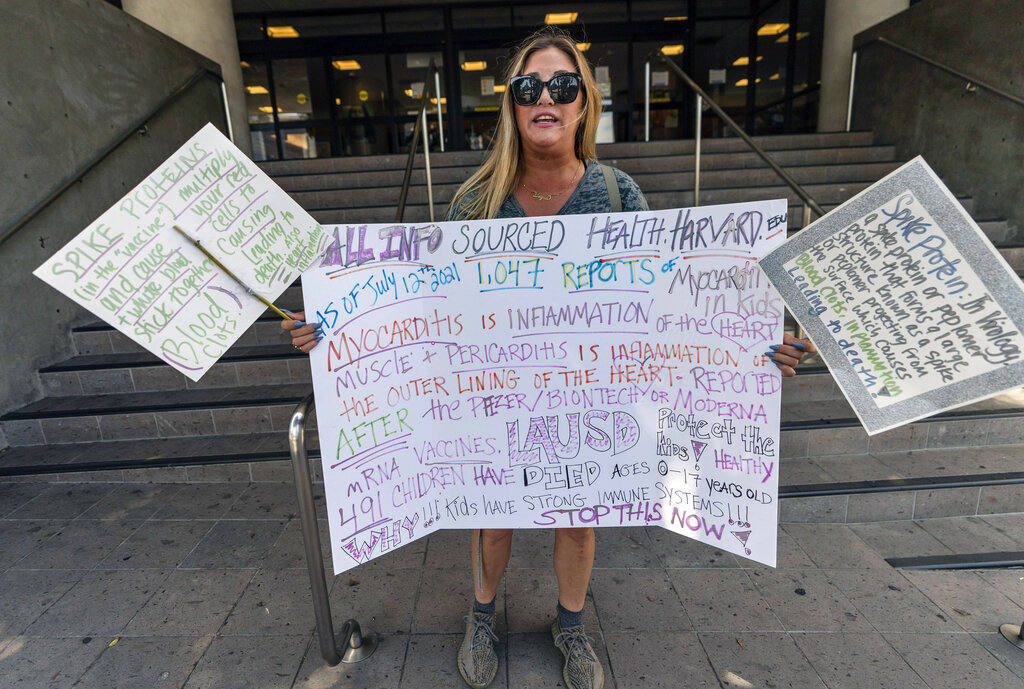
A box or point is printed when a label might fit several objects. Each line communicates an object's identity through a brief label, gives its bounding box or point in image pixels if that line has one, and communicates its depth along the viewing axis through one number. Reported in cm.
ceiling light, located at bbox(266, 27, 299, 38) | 981
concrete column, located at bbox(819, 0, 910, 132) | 673
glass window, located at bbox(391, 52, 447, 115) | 993
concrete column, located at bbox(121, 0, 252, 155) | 604
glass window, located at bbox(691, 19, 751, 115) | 1010
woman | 160
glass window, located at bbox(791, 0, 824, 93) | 889
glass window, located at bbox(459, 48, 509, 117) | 996
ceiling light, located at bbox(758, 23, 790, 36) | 959
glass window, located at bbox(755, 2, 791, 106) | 958
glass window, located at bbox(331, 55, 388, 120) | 996
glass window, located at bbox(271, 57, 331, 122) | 995
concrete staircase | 282
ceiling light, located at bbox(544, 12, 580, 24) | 991
